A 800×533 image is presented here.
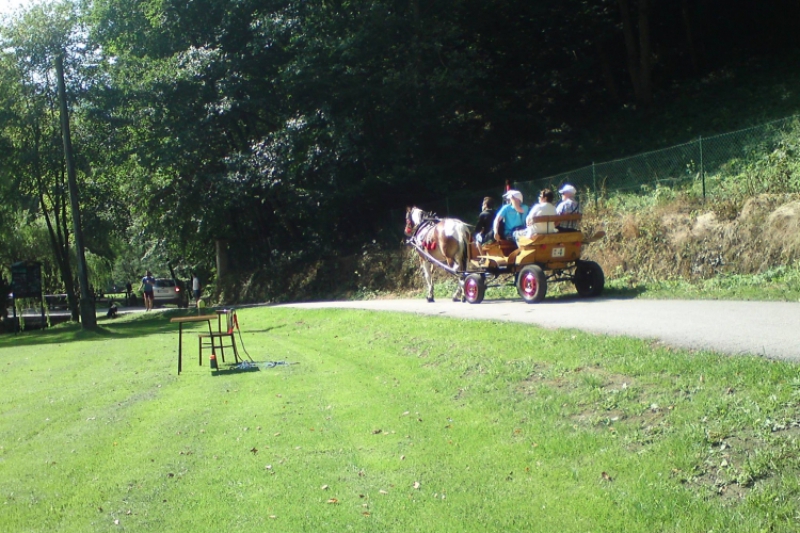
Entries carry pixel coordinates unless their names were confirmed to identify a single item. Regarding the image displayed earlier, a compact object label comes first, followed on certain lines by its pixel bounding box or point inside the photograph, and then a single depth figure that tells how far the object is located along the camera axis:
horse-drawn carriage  15.33
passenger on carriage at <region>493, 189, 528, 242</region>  16.64
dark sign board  29.83
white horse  18.52
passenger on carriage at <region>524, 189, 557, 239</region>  15.12
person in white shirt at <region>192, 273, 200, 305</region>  41.60
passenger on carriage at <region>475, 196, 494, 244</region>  17.50
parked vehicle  52.62
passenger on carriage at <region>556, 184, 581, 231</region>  15.83
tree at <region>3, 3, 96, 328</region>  32.84
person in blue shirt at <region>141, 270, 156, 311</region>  41.88
